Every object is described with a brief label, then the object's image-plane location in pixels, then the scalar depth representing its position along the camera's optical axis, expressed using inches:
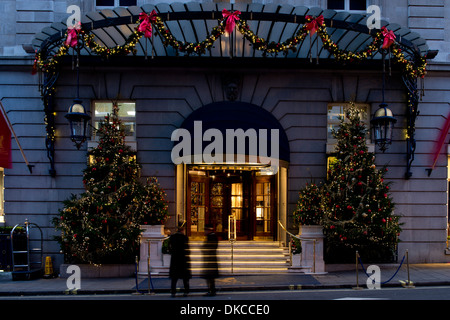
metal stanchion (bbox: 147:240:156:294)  402.2
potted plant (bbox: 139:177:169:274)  489.4
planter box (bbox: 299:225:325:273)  483.8
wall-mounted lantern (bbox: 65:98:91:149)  474.0
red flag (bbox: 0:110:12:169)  522.9
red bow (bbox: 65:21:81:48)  481.1
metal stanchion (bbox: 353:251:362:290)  412.4
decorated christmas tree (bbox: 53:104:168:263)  463.5
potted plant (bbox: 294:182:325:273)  485.7
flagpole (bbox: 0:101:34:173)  535.8
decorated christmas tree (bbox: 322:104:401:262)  474.0
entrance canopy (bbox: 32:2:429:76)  480.1
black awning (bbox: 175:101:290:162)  501.4
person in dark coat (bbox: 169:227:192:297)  372.8
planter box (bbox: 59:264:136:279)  481.4
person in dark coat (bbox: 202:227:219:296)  383.2
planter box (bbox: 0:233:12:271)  485.4
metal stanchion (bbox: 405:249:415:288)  420.2
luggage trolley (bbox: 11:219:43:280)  481.4
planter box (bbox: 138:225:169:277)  482.3
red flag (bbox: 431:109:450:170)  555.8
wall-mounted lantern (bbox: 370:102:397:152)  483.8
